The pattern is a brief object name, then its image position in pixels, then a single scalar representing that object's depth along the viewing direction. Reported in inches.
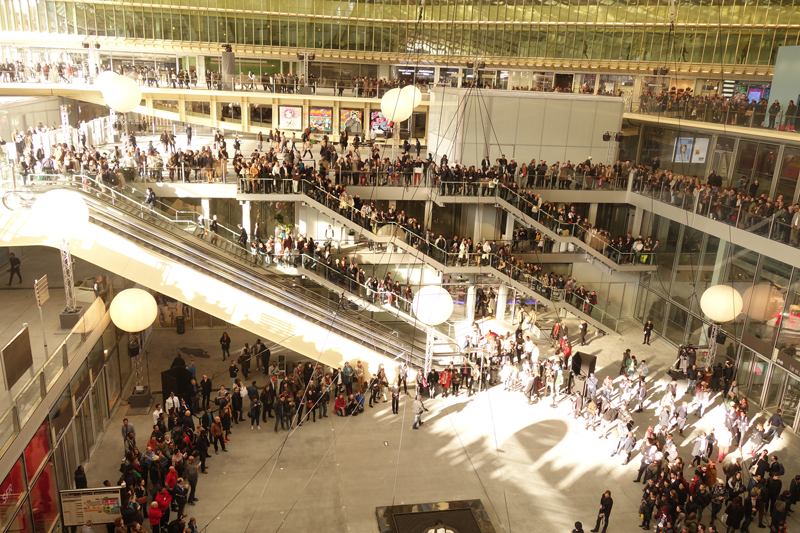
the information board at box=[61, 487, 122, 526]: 457.1
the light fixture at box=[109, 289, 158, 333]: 528.4
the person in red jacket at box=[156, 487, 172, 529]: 467.2
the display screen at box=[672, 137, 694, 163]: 998.8
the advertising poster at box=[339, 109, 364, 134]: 1238.9
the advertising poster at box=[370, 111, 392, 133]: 1241.4
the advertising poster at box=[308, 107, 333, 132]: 1230.9
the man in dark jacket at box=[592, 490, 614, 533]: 499.5
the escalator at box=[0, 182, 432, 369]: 650.8
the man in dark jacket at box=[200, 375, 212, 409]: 645.9
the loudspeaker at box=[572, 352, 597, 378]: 725.3
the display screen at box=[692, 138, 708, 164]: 960.3
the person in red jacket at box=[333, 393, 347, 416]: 669.9
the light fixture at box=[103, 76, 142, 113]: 627.2
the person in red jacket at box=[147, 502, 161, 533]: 459.8
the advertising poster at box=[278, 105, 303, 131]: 1218.6
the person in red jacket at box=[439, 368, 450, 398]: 714.8
